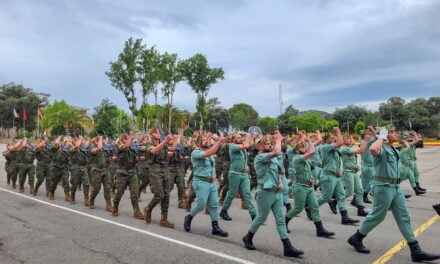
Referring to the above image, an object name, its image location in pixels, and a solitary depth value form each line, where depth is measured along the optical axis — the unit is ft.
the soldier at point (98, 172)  33.01
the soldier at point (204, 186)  23.17
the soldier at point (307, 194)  22.22
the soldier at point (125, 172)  29.27
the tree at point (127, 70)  148.56
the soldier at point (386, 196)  17.92
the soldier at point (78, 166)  35.80
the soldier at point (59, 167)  38.11
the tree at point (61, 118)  202.74
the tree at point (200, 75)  157.89
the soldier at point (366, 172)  32.65
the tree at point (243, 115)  291.17
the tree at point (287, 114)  216.80
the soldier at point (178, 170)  31.09
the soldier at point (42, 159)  40.40
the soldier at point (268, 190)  19.34
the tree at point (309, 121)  203.51
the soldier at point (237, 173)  26.99
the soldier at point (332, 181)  25.54
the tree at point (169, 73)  155.12
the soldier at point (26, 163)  43.70
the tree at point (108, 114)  203.98
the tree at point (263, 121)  271.94
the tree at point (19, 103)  224.43
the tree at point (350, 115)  228.02
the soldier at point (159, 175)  25.75
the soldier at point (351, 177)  28.99
